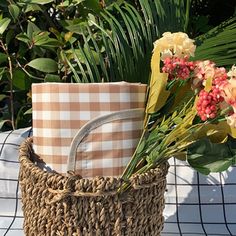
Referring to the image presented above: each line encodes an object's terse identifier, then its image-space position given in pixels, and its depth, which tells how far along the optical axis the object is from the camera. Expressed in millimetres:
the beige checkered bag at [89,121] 837
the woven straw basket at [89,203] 786
